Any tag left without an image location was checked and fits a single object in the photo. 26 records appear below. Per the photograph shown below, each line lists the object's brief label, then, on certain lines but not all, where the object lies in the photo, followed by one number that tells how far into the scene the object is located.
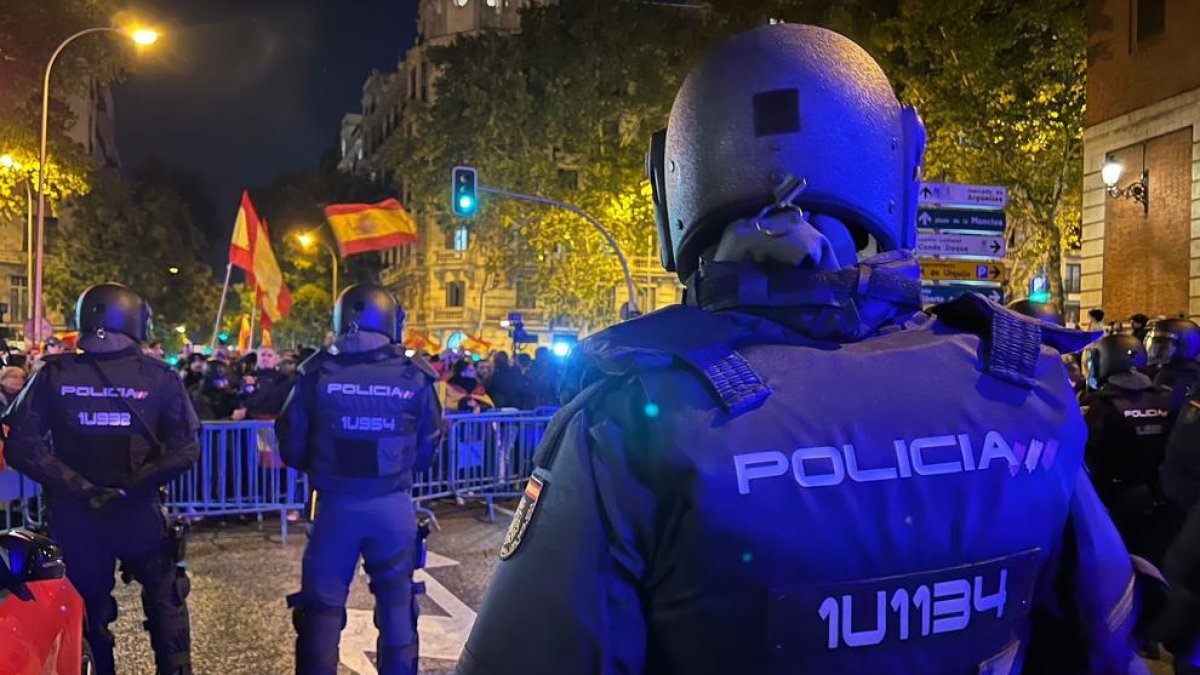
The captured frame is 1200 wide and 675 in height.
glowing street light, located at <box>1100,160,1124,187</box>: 16.62
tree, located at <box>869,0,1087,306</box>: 16.20
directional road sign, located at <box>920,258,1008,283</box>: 7.93
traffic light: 18.61
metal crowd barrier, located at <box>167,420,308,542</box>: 8.66
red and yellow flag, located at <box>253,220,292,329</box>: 18.42
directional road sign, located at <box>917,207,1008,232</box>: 7.82
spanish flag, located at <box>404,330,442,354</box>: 21.42
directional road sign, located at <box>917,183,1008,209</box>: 7.80
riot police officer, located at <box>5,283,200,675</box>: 4.25
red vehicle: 2.62
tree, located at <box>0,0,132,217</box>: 16.81
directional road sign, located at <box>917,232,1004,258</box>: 7.80
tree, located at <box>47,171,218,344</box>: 35.94
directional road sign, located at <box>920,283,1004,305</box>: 7.78
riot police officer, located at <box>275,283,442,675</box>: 4.30
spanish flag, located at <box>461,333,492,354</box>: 23.38
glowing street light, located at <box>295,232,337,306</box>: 46.33
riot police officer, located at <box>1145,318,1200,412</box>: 5.84
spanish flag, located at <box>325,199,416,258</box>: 18.02
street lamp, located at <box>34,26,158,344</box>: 16.66
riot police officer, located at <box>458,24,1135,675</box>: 1.31
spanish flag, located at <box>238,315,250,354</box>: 23.21
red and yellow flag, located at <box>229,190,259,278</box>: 17.81
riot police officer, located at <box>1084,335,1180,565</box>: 5.57
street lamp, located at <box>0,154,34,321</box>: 18.44
